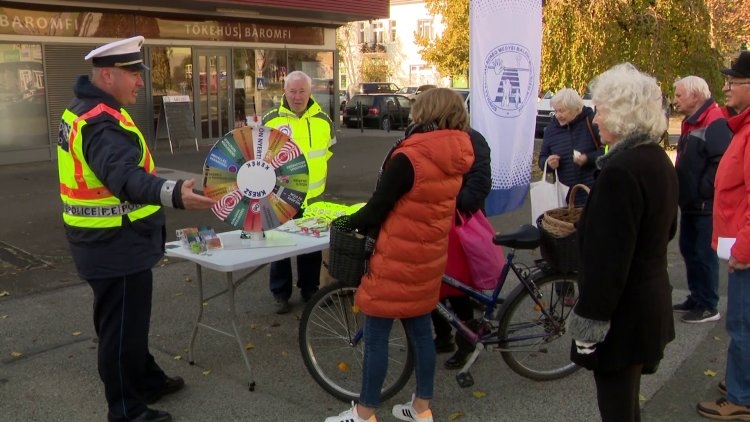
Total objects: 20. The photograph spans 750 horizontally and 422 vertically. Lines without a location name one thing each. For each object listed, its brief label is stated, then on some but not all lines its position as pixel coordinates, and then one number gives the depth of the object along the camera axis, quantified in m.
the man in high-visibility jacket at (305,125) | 4.98
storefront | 13.15
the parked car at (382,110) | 22.64
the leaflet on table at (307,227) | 4.49
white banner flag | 6.31
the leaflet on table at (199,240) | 4.04
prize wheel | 3.83
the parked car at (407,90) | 33.39
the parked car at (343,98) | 27.28
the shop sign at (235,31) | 15.50
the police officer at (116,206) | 3.04
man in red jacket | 3.40
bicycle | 3.81
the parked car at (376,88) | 32.82
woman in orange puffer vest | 3.11
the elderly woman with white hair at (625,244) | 2.35
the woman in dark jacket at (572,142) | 5.17
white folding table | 3.84
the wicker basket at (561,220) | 3.46
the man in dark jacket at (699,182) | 4.66
